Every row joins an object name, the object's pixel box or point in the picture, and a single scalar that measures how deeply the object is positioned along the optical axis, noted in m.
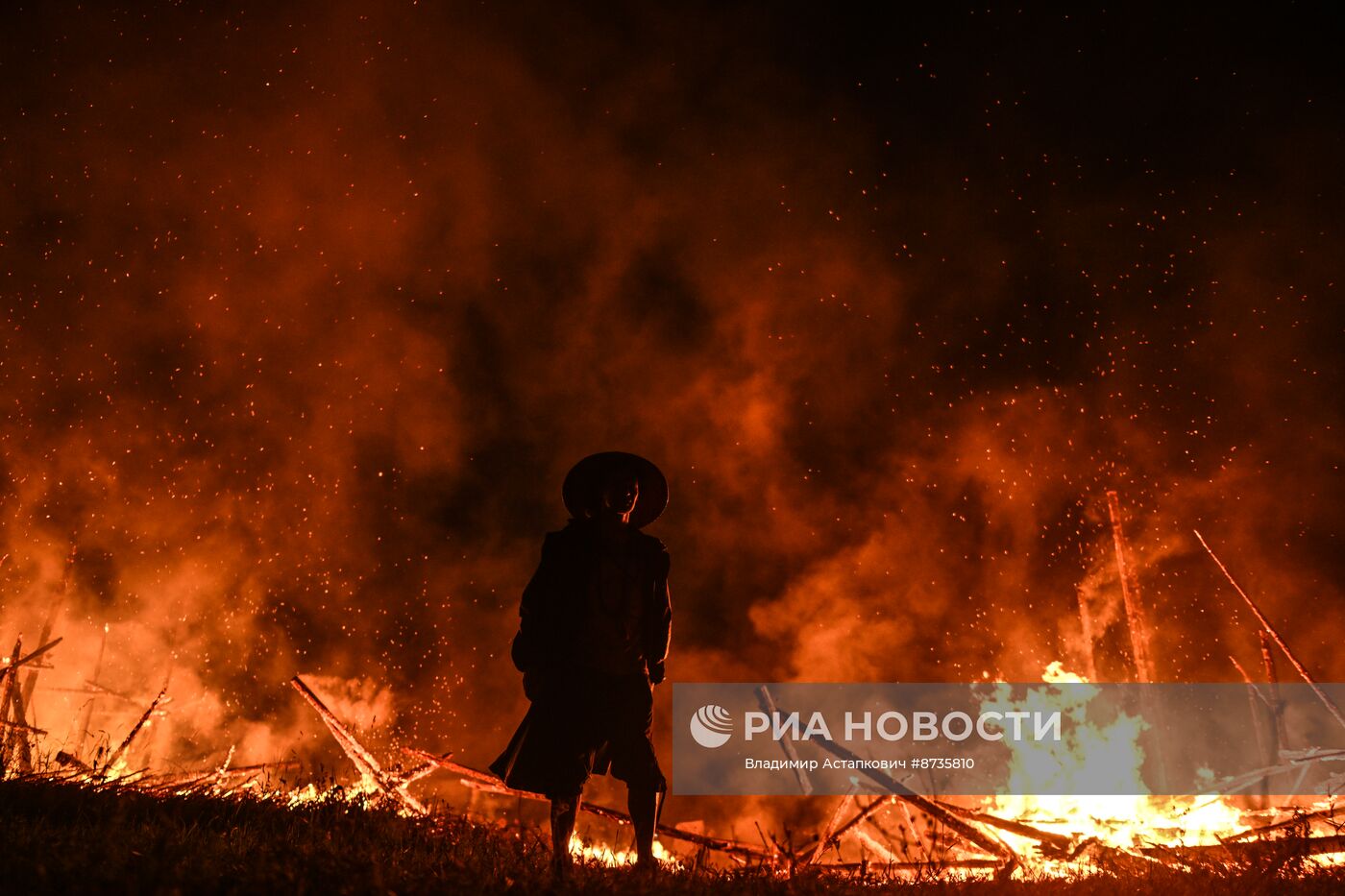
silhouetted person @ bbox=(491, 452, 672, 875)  5.45
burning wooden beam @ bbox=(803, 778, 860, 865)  7.36
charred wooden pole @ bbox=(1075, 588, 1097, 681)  20.56
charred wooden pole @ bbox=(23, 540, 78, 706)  18.92
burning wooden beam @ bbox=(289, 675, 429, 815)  8.61
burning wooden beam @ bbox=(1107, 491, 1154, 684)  17.83
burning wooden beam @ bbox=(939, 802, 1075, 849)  7.96
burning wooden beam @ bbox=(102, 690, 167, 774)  6.18
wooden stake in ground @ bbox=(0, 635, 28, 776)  9.92
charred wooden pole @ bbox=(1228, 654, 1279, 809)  13.59
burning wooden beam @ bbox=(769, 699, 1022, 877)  7.86
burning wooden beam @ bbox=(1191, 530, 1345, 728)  9.74
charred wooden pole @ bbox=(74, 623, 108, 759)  23.94
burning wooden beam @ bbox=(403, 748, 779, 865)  7.41
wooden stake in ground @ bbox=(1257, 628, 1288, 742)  12.17
